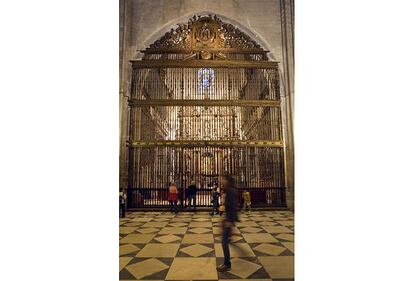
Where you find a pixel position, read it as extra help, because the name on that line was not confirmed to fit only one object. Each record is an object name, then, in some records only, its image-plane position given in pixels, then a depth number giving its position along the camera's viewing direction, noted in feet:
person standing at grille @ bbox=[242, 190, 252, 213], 33.71
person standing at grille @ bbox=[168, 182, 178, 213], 31.60
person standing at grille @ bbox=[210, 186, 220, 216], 30.40
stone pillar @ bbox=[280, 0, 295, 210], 35.65
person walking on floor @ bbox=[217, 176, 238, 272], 12.82
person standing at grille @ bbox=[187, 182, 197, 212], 32.83
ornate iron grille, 35.44
